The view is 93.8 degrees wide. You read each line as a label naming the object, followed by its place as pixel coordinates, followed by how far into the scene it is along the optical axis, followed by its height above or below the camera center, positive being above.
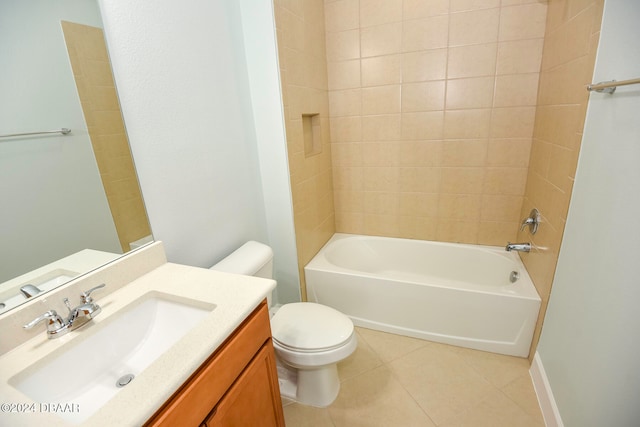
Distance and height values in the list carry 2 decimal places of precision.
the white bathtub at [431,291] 1.74 -1.09
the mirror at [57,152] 0.80 -0.03
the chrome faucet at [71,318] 0.82 -0.48
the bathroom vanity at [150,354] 0.65 -0.53
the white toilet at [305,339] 1.38 -0.96
